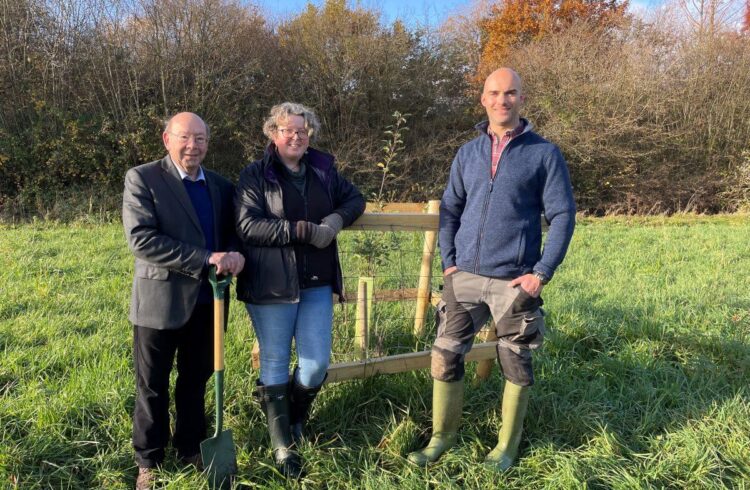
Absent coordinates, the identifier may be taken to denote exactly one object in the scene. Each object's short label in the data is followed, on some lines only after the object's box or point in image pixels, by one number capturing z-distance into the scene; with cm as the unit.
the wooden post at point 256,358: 287
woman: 241
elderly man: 221
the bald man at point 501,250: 236
